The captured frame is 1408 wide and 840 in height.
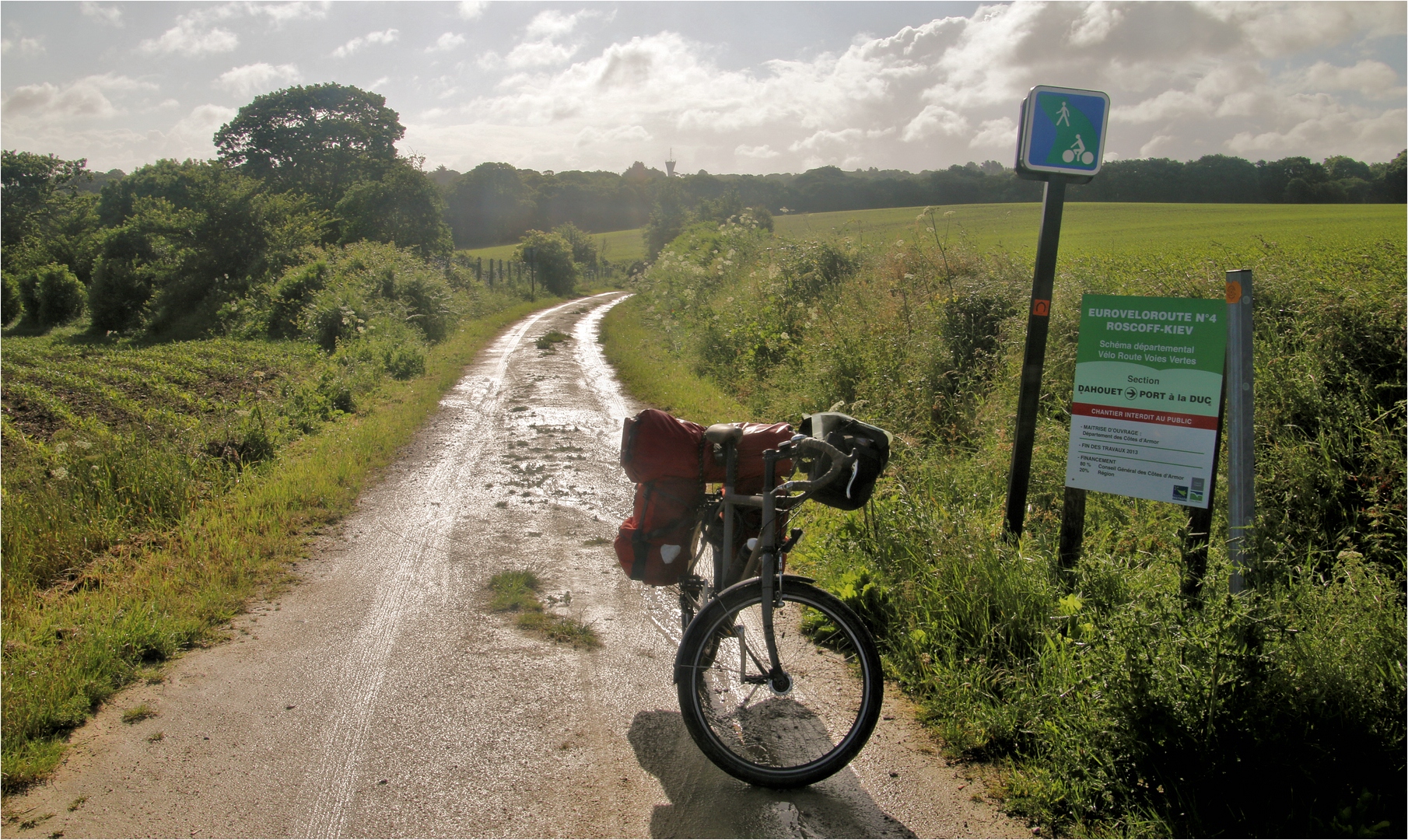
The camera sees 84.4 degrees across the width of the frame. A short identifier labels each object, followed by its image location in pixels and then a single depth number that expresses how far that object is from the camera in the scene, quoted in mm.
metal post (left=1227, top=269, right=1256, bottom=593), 3143
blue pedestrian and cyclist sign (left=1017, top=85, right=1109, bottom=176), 3607
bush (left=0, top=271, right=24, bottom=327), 35688
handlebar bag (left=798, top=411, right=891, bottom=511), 2896
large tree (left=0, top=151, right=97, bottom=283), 39188
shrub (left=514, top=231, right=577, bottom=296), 41656
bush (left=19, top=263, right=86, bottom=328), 33281
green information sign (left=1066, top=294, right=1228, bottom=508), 3213
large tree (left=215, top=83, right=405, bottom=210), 47250
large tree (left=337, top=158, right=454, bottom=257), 35531
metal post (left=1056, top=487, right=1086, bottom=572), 3705
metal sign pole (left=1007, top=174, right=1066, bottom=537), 3770
